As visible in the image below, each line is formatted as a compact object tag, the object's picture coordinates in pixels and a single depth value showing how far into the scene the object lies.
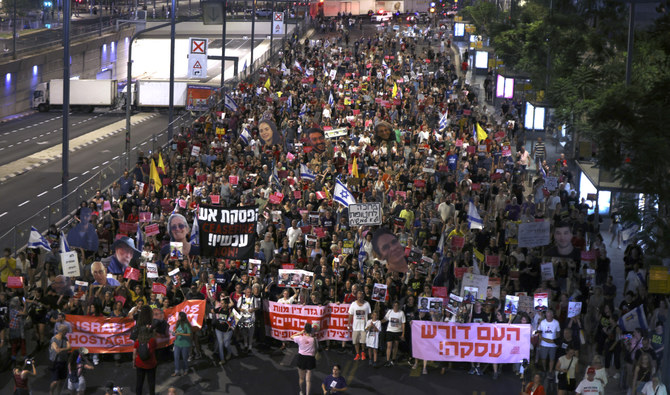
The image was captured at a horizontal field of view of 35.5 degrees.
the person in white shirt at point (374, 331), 22.06
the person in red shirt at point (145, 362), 19.06
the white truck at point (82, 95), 69.62
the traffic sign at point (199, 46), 51.72
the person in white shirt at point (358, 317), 22.31
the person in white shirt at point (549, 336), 20.98
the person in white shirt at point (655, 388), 18.03
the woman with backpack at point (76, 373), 19.12
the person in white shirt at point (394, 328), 22.05
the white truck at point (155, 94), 69.12
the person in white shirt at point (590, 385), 18.81
